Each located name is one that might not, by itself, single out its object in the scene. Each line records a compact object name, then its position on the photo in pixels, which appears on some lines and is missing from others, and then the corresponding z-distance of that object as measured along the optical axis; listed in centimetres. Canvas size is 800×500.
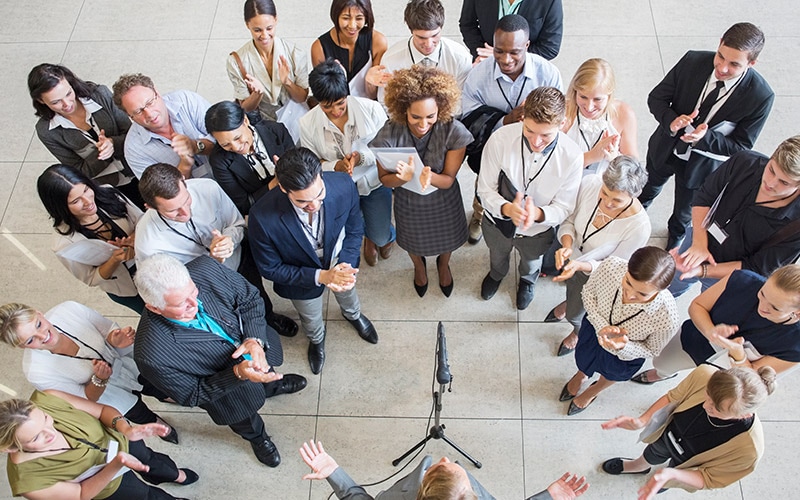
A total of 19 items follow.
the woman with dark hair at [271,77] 396
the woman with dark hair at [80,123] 351
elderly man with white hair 269
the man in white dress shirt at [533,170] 303
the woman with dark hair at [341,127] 334
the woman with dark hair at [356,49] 388
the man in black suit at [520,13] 389
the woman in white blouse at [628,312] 269
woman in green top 256
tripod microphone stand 286
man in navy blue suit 297
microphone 285
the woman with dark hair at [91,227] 312
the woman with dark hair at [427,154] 322
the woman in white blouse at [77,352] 278
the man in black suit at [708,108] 327
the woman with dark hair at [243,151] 323
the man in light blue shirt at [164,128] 341
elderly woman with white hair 296
